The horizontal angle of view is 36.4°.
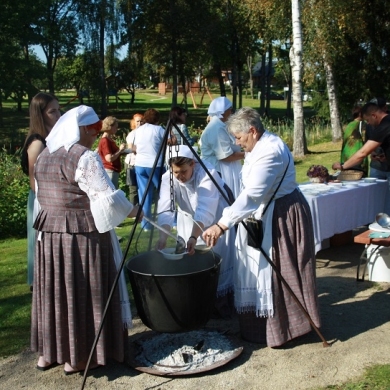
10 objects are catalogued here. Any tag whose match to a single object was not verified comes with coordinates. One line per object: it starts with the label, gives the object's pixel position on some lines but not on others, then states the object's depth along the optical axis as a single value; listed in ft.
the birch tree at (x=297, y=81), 49.83
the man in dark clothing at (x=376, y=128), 19.39
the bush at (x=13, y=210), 29.27
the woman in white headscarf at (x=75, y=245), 11.18
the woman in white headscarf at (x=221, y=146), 21.27
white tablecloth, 19.84
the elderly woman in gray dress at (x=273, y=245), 12.75
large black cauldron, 11.62
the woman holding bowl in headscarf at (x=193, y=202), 13.65
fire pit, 12.68
